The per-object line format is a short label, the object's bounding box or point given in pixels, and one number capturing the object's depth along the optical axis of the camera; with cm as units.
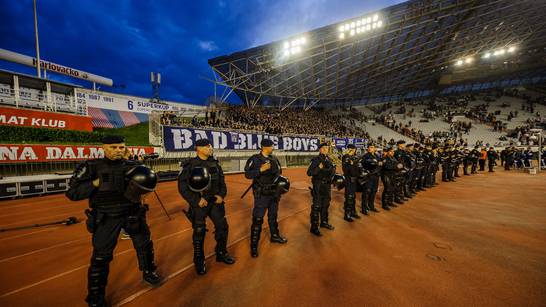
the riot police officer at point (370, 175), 543
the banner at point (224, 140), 1109
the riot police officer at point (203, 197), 283
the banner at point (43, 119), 1033
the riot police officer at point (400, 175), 694
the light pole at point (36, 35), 1331
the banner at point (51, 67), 1554
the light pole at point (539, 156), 1465
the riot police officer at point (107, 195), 228
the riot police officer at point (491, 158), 1535
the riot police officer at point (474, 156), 1369
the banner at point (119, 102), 1748
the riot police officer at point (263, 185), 357
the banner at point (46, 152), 751
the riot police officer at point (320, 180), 436
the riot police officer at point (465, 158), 1325
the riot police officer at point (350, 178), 504
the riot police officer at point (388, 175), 611
